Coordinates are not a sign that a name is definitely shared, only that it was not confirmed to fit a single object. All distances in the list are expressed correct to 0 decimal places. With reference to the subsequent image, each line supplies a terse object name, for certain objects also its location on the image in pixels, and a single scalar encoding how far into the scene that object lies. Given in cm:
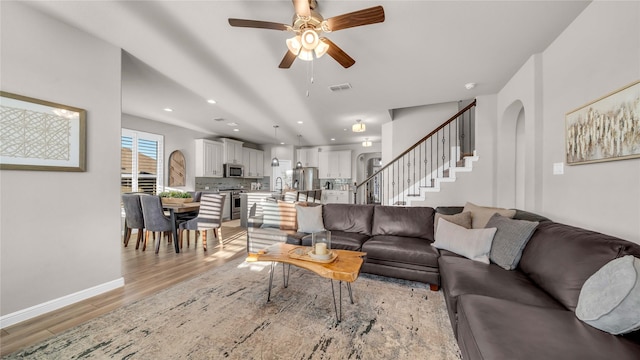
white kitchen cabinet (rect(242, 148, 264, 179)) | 817
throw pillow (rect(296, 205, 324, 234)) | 348
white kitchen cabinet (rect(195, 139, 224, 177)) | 663
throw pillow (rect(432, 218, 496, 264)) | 225
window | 523
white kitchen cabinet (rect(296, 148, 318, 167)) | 910
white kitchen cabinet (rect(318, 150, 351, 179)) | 859
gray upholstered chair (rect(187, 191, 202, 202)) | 508
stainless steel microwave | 737
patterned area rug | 163
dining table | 384
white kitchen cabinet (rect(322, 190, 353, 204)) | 834
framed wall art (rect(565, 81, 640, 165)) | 162
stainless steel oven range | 714
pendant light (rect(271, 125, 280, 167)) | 740
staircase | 516
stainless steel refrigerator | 870
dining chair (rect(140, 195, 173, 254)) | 377
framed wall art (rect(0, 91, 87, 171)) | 197
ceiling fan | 175
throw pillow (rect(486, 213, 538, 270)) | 203
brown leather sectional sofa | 108
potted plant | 412
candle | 217
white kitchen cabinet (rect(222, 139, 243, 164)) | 735
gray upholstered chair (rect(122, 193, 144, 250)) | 398
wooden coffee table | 190
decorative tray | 211
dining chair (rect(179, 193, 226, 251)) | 402
